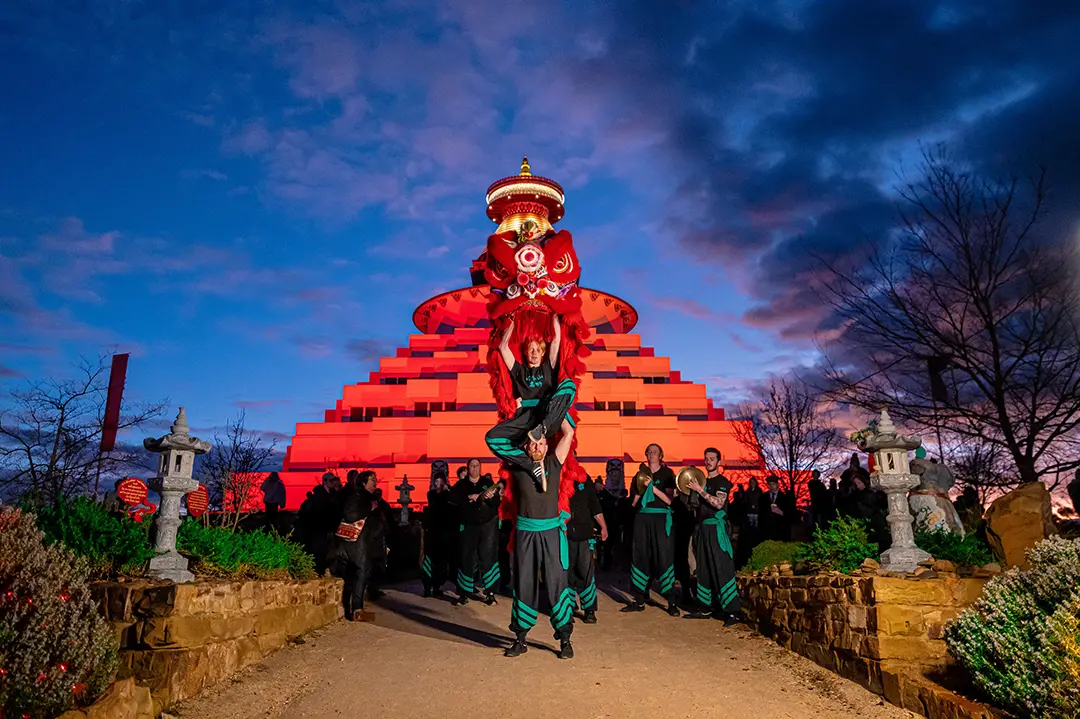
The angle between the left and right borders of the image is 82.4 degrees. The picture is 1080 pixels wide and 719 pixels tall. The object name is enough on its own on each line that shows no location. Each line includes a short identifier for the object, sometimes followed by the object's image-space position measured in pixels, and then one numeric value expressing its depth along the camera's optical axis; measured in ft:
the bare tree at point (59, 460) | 33.09
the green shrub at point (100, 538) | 15.89
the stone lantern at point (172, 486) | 16.02
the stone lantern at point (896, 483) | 16.39
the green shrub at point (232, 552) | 17.85
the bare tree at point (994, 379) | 27.32
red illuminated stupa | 83.41
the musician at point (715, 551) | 24.34
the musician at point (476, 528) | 28.84
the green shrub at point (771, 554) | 24.38
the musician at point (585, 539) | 25.14
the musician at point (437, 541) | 30.45
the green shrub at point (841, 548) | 18.33
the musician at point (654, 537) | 27.30
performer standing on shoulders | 18.62
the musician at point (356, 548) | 24.82
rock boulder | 17.40
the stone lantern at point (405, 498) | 49.10
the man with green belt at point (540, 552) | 17.94
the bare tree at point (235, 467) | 30.28
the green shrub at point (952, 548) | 18.01
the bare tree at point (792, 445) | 63.77
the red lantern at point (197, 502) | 30.06
